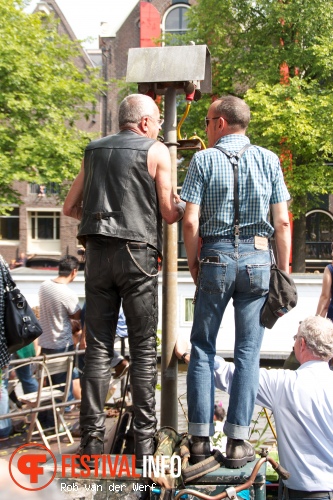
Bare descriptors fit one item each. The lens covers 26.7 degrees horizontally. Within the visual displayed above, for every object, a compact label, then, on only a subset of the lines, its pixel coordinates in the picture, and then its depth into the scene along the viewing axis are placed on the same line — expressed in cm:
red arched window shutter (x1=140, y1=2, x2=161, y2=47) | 3020
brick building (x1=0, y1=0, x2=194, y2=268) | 3119
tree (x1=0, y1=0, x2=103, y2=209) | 2066
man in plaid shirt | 328
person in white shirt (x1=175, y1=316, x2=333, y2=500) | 310
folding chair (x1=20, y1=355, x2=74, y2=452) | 636
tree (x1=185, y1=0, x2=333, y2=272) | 2061
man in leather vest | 339
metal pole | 407
